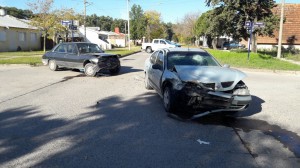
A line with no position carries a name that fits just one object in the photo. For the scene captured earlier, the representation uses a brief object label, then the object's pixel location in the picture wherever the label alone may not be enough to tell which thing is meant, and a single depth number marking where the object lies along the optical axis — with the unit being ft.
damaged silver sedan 15.98
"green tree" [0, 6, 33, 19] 208.73
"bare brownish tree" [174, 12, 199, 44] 195.87
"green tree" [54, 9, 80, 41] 88.26
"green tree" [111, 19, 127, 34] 331.02
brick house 82.51
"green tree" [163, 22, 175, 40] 322.00
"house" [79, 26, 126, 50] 126.64
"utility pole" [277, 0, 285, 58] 55.80
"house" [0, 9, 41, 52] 82.83
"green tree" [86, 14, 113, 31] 329.07
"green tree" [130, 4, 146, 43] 198.17
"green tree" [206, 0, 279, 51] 64.12
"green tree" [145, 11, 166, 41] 200.99
